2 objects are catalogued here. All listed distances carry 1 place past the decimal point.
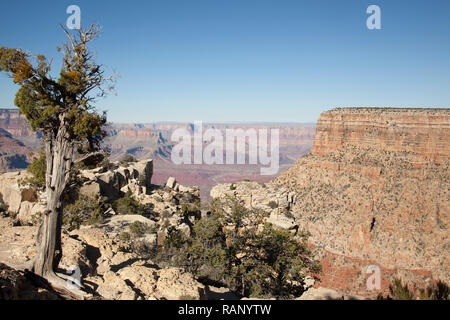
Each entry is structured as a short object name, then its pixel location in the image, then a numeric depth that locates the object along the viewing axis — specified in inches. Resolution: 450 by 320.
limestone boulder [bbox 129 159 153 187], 1249.0
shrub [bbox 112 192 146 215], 939.7
